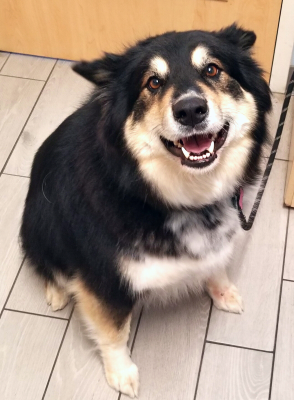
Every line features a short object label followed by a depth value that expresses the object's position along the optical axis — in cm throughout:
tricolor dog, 125
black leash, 145
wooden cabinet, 210
